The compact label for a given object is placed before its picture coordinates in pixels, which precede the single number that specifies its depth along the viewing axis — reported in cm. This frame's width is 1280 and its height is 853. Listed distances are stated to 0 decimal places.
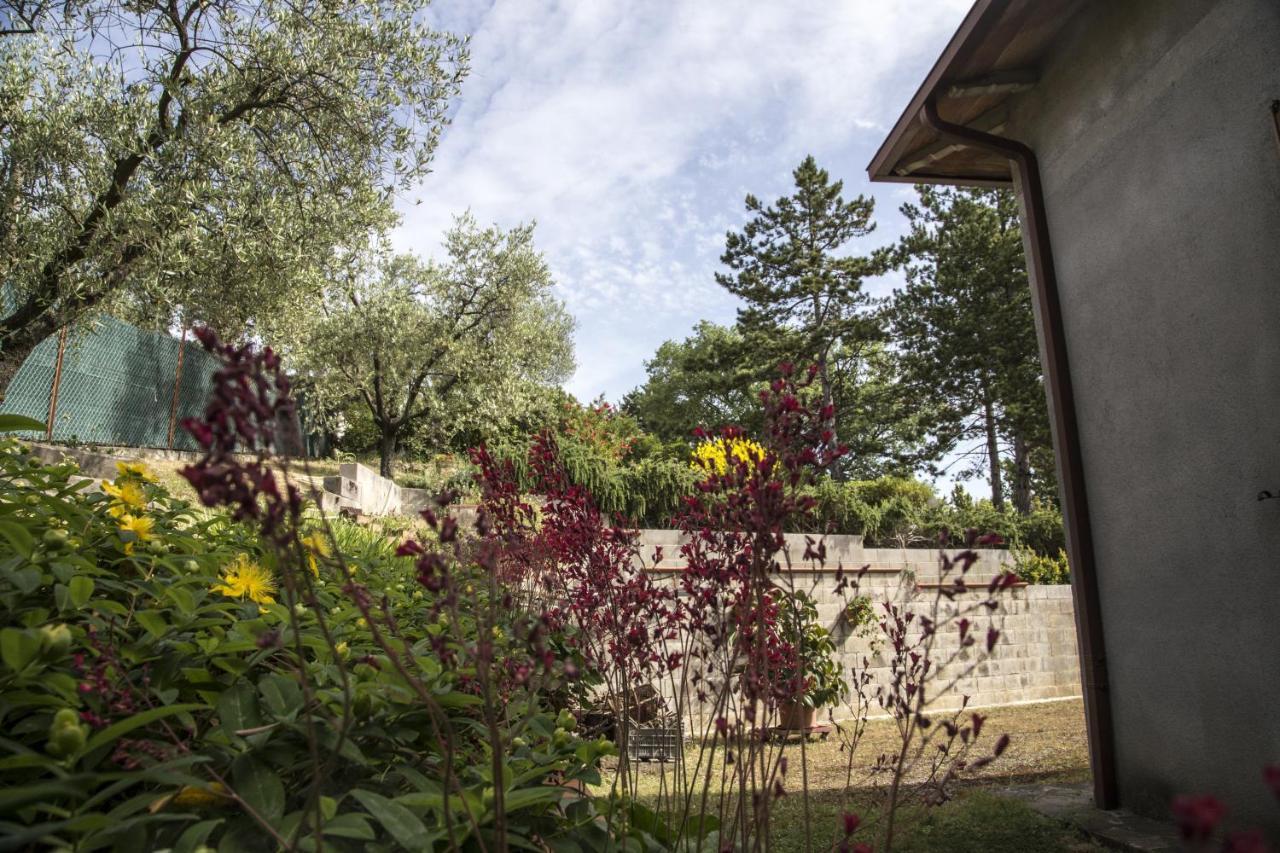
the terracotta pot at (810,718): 715
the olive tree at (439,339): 1500
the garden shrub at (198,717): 94
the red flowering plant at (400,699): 84
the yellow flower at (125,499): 173
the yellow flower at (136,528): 162
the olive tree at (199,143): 687
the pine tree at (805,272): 2462
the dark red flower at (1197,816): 47
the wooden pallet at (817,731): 710
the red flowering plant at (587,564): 197
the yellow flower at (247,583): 159
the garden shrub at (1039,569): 1166
